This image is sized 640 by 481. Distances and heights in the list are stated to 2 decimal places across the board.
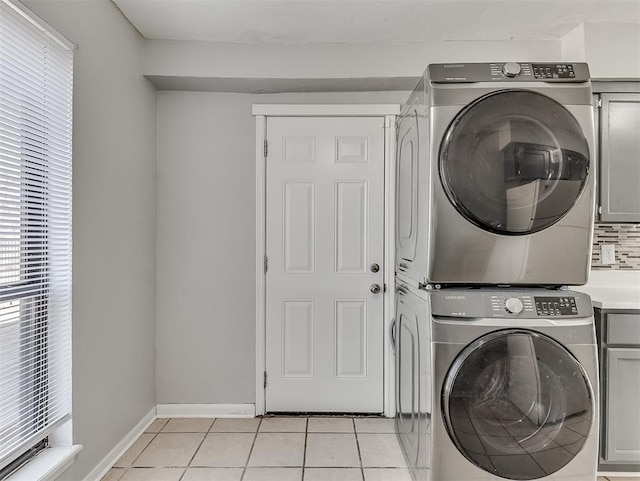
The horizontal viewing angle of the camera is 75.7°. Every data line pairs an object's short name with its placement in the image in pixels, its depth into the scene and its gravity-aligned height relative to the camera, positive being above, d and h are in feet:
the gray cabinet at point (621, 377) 6.77 -2.25
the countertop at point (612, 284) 8.29 -0.90
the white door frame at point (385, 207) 9.14 +0.72
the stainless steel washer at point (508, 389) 5.63 -2.06
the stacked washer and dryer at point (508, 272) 5.64 -0.46
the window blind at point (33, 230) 4.83 +0.11
